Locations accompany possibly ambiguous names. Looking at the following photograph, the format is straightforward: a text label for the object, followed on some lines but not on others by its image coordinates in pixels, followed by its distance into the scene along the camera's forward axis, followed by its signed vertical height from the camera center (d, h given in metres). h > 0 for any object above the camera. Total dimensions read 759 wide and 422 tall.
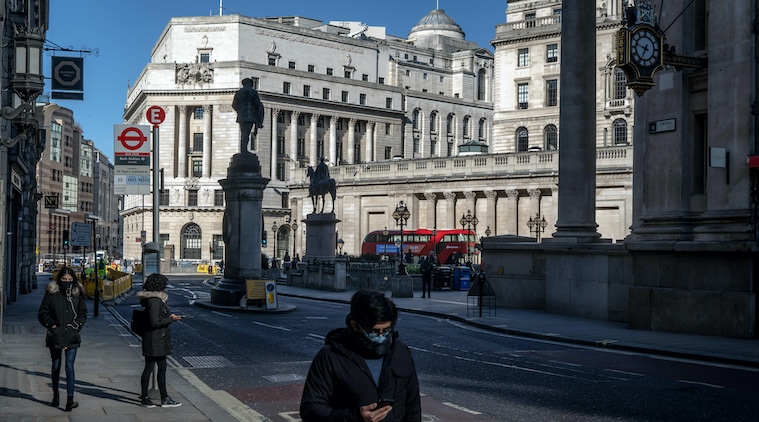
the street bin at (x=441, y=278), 50.44 -2.83
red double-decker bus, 74.19 -1.27
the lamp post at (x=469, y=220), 67.59 +0.58
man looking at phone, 5.63 -0.91
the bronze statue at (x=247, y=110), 33.44 +4.23
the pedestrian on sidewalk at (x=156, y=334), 12.57 -1.51
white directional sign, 36.53 -0.38
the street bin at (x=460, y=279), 51.38 -2.87
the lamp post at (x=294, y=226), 96.03 +0.04
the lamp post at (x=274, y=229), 100.94 -0.31
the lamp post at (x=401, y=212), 54.66 +0.92
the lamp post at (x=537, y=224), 65.38 +0.33
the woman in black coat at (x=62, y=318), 12.80 -1.32
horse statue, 58.25 +2.59
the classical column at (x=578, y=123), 30.02 +3.48
